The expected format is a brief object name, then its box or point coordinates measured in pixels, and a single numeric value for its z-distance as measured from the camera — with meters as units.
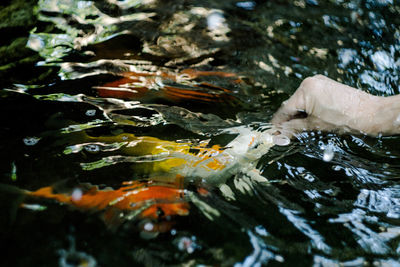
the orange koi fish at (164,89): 1.10
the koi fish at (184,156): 0.91
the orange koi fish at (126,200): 0.83
